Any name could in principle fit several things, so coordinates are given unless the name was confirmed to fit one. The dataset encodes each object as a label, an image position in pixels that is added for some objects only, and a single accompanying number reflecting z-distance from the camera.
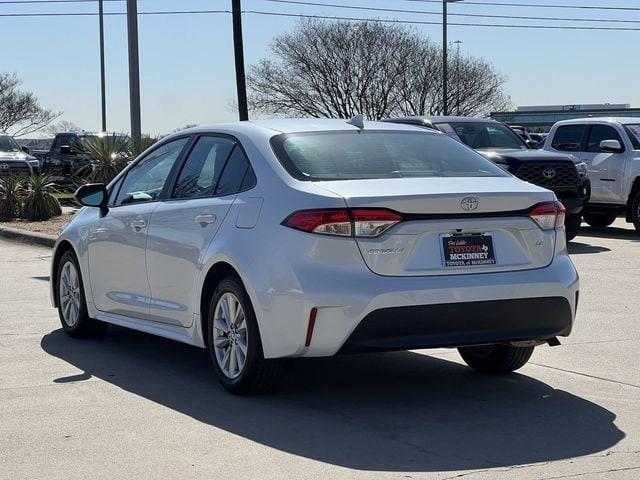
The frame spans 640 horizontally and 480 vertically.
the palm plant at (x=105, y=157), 20.83
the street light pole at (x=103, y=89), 46.97
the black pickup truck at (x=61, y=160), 31.75
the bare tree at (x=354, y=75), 58.22
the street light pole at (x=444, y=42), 41.62
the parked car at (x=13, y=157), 31.12
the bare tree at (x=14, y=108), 77.44
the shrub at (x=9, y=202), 21.11
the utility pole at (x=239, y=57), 21.27
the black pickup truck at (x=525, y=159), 16.62
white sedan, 6.41
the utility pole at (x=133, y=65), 19.64
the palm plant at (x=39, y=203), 21.03
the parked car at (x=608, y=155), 18.52
